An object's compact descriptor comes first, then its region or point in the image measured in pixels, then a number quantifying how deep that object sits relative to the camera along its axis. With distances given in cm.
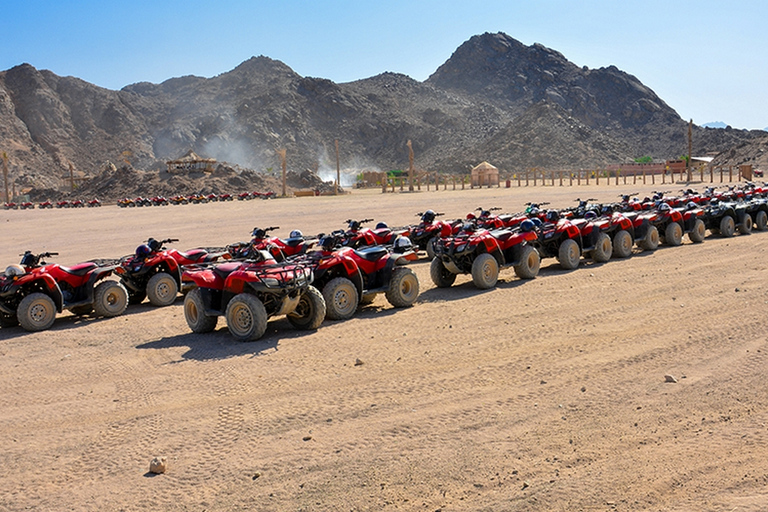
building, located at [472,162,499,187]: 7169
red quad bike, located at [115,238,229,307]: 1198
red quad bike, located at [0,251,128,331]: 1030
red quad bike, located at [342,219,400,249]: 1428
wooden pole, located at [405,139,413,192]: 6190
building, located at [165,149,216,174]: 7988
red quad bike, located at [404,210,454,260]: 1620
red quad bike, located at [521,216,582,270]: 1405
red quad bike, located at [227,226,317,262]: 1269
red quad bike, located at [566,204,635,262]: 1484
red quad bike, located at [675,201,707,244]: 1777
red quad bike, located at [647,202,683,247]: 1725
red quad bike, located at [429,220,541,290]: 1217
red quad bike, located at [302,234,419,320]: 1007
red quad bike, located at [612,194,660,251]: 1634
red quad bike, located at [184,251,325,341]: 881
